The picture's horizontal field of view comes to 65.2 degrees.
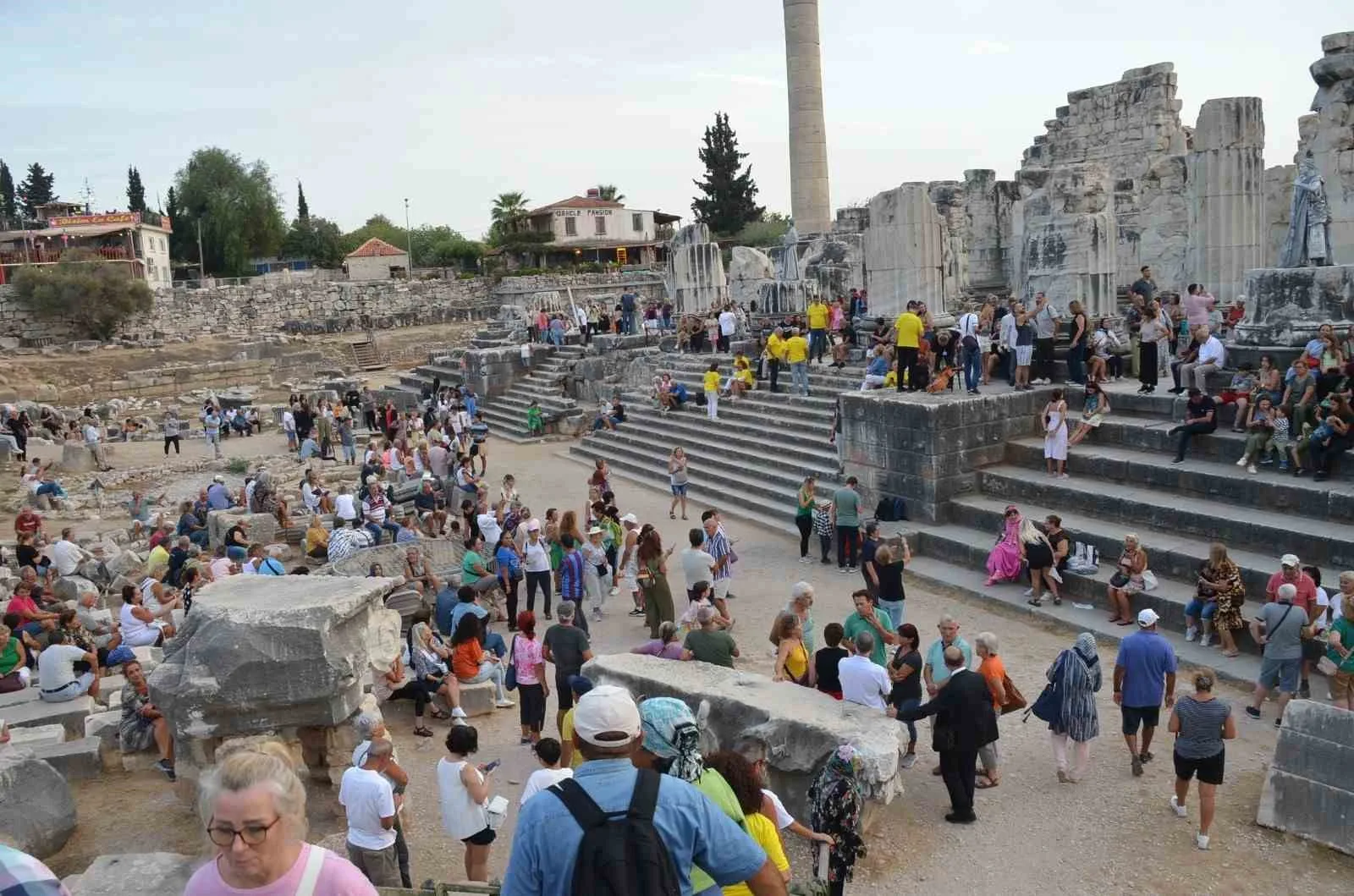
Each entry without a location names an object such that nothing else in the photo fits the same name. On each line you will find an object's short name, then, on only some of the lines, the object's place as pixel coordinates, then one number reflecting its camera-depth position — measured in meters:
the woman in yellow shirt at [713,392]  18.67
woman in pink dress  11.01
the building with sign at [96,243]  46.12
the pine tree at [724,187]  56.66
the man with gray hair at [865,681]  6.73
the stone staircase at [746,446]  15.48
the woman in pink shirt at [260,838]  2.57
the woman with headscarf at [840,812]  5.43
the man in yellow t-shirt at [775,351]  18.39
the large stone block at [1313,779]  6.11
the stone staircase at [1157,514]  9.47
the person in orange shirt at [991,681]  6.89
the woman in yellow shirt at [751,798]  3.86
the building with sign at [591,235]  60.66
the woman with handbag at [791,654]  7.54
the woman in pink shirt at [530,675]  7.85
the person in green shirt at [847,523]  12.25
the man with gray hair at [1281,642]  7.66
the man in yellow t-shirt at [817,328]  18.59
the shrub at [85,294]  40.41
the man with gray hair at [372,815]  5.36
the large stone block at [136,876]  4.82
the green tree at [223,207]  56.94
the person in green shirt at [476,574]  10.93
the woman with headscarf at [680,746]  3.70
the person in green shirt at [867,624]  7.79
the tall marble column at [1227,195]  16.88
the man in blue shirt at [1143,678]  7.00
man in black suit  6.42
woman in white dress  11.98
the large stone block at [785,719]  6.12
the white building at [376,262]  58.59
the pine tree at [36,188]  73.56
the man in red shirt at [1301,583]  7.93
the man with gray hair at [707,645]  7.66
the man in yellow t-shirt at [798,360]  17.55
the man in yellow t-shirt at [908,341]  13.48
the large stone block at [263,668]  6.14
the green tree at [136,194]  68.38
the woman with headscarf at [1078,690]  6.93
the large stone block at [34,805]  6.11
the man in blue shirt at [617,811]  2.62
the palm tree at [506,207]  65.00
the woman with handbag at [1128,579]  9.65
